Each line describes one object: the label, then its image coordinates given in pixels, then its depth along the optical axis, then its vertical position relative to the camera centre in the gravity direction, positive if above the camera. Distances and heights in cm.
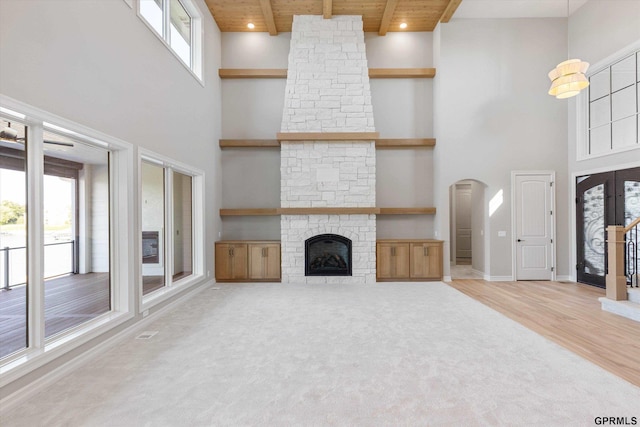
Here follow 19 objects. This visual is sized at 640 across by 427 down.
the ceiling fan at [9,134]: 229 +65
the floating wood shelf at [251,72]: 693 +340
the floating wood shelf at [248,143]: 688 +170
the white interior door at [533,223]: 658 -22
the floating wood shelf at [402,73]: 688 +336
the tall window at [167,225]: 419 -16
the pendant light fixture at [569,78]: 440 +209
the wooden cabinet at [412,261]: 649 -105
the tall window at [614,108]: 529 +206
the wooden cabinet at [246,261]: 653 -104
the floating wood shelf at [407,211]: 680 +7
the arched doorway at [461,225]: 937 -37
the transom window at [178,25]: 421 +319
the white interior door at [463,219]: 946 -17
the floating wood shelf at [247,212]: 681 +6
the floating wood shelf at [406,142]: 685 +170
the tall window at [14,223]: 233 -6
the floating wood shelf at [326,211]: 643 +8
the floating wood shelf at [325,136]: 641 +173
